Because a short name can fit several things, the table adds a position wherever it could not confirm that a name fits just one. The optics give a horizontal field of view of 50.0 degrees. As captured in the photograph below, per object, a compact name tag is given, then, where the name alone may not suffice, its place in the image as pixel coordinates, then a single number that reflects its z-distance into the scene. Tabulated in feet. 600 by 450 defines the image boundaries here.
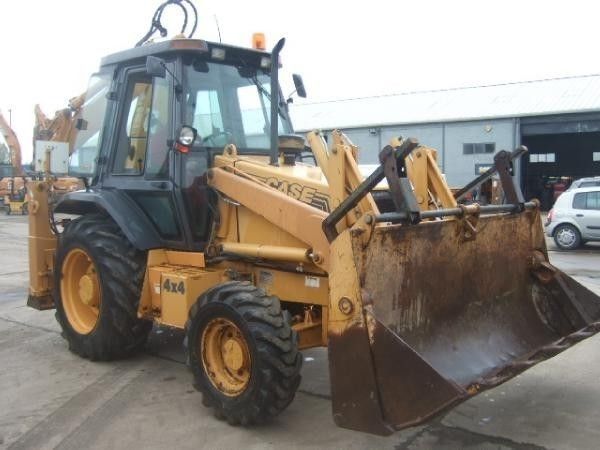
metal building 91.50
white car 49.96
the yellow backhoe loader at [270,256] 12.41
